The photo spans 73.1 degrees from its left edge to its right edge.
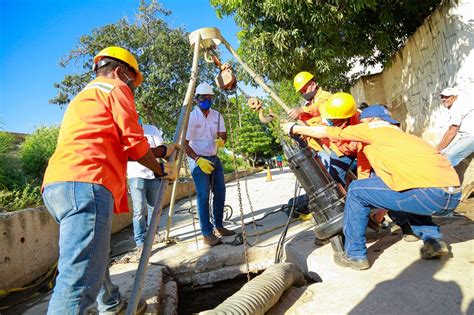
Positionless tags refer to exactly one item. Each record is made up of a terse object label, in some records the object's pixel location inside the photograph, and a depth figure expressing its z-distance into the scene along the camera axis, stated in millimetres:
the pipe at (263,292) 2084
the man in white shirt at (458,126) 4234
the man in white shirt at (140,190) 3932
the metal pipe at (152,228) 1888
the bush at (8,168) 4699
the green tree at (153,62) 11688
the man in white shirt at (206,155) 3840
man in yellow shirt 2242
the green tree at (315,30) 5648
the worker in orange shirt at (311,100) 3952
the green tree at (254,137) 32562
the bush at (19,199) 4082
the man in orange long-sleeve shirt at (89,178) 1617
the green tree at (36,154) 5812
